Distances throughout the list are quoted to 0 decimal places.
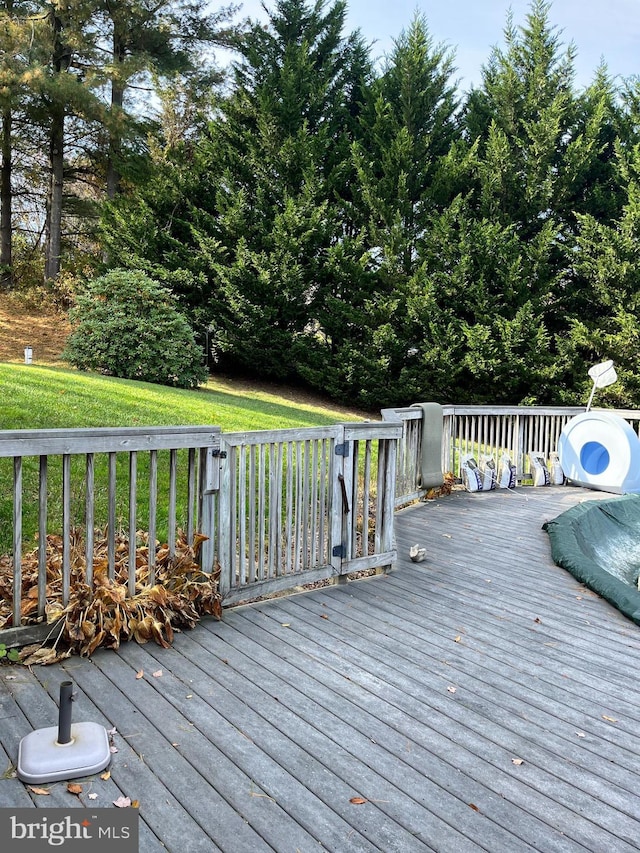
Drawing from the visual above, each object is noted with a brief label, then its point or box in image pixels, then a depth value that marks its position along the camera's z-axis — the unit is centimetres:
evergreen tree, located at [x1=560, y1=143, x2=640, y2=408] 1015
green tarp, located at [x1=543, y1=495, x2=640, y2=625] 379
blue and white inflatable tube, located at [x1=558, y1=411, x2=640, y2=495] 693
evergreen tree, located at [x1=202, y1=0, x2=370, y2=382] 1174
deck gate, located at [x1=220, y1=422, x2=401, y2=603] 324
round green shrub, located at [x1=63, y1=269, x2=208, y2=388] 1070
